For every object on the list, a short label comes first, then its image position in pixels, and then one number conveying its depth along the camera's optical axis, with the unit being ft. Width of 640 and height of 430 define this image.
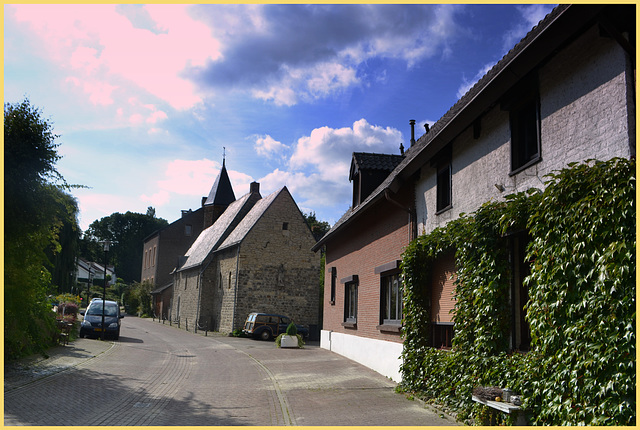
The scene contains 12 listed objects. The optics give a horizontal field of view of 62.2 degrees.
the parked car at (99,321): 72.23
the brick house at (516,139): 20.11
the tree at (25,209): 34.53
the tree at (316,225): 185.55
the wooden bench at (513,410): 21.54
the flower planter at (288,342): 73.31
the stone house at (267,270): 104.99
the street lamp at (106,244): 75.84
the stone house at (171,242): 172.45
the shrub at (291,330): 75.20
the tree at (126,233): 287.48
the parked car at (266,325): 90.78
